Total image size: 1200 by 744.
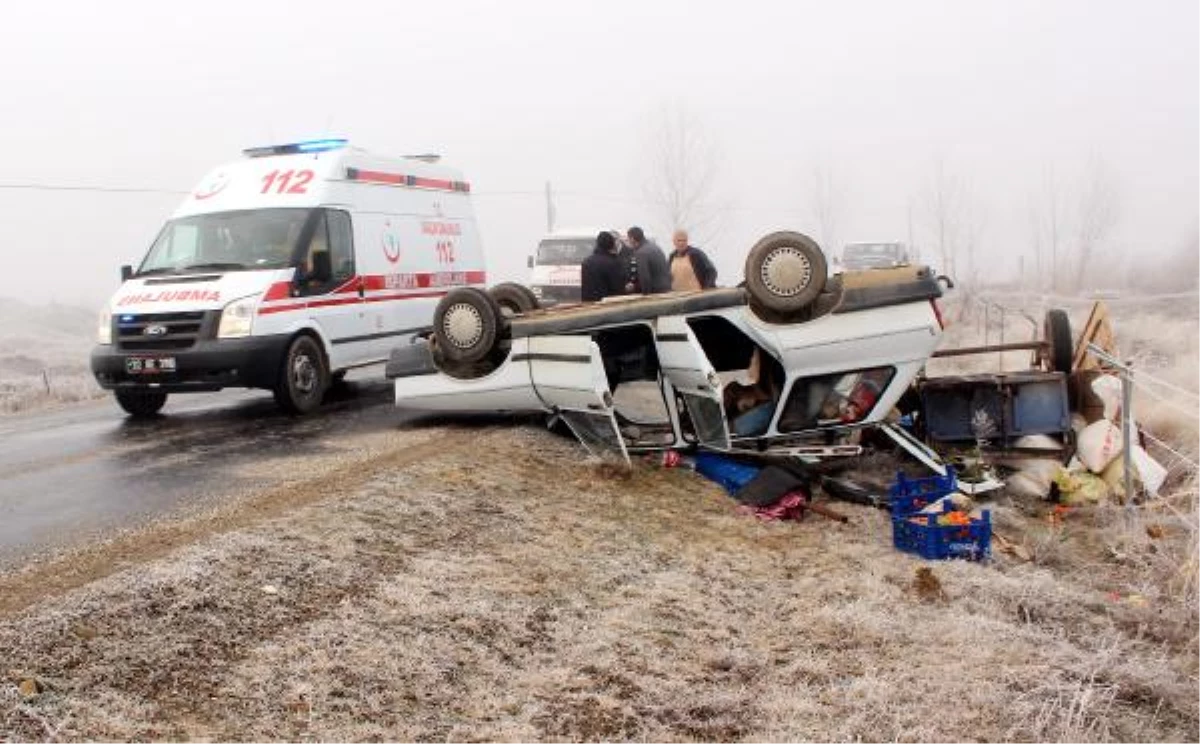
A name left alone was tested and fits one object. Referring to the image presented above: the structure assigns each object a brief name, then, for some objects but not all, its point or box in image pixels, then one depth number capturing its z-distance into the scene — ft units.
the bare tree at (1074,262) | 173.78
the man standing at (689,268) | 37.52
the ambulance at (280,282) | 30.40
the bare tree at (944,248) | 193.06
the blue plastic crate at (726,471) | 24.59
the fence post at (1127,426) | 23.98
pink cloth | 22.99
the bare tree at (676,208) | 147.95
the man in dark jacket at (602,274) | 33.88
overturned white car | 24.17
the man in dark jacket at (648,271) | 35.76
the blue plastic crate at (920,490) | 23.06
